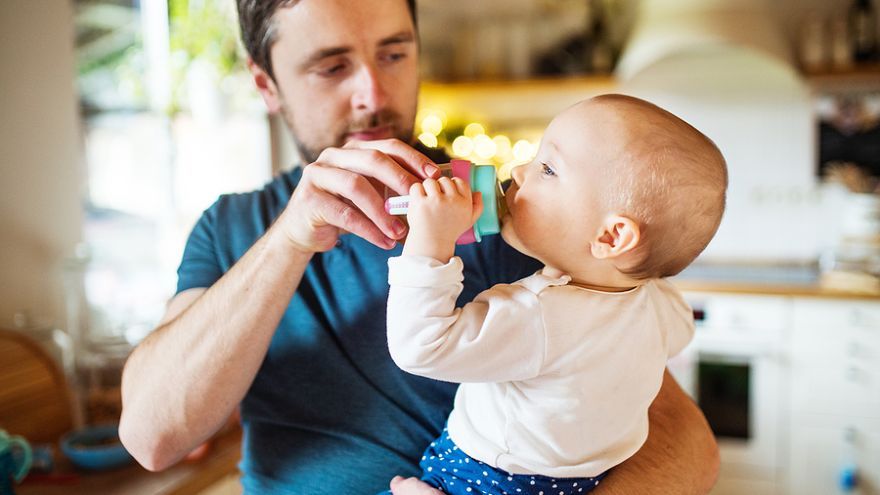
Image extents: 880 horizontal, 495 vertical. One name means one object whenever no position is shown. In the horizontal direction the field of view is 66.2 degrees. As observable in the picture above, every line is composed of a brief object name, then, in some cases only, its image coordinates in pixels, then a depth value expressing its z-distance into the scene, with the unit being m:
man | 0.98
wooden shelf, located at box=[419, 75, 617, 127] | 3.67
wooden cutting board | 1.58
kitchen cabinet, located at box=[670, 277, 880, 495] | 2.88
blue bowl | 1.52
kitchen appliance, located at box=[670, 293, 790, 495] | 2.99
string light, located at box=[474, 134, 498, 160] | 3.77
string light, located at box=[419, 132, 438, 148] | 3.40
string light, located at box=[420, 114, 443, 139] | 3.61
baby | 0.76
